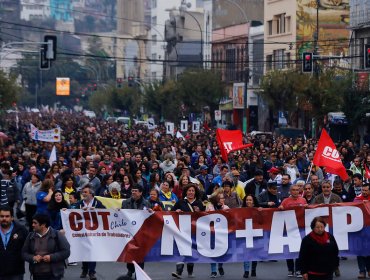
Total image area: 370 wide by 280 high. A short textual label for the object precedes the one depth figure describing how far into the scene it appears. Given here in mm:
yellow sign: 159825
